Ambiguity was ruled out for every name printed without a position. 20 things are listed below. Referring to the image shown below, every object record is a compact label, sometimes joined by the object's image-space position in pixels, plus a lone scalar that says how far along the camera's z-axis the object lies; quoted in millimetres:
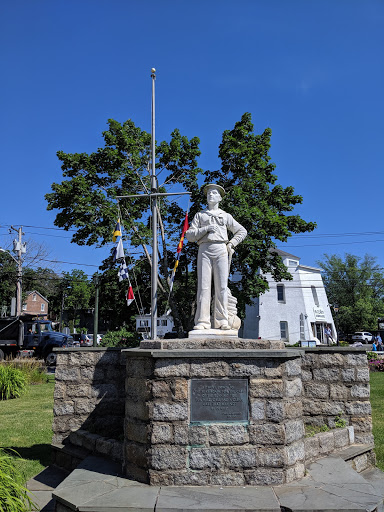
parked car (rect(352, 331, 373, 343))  41669
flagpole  12859
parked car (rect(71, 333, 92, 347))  39109
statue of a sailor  5759
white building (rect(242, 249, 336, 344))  35312
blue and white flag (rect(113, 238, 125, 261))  13430
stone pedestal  4449
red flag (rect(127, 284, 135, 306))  14420
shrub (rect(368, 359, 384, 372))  19266
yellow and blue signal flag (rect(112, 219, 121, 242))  13521
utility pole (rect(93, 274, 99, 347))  16039
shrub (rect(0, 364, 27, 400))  12281
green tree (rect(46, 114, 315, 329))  17422
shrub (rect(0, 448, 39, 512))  3543
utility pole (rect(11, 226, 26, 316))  27612
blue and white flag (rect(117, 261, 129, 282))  13734
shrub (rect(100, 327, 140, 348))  16750
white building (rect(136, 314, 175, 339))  25947
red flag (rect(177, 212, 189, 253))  13152
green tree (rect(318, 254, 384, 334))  51031
